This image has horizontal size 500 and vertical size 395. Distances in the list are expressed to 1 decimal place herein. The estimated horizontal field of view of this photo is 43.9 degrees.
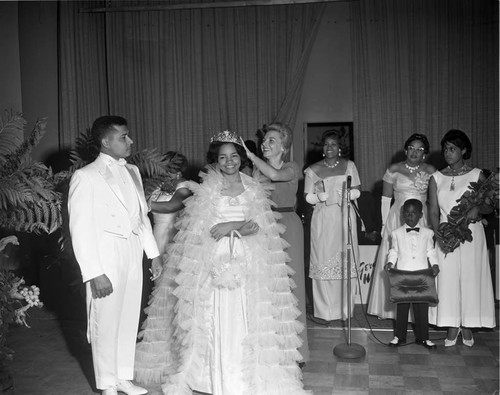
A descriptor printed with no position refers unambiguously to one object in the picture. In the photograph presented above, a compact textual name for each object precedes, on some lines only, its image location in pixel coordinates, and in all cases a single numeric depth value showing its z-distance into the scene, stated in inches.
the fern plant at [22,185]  165.8
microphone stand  202.1
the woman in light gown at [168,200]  211.3
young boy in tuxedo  211.8
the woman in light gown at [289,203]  189.9
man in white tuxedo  155.7
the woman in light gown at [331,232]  247.1
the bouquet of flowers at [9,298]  156.1
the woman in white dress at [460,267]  215.5
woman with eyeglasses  237.1
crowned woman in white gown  160.2
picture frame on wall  352.8
